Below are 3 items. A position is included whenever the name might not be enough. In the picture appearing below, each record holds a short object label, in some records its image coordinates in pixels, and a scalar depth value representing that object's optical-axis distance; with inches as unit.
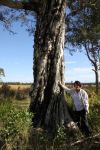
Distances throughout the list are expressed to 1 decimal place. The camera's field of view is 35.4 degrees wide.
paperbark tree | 216.6
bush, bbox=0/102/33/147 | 174.7
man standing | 209.3
